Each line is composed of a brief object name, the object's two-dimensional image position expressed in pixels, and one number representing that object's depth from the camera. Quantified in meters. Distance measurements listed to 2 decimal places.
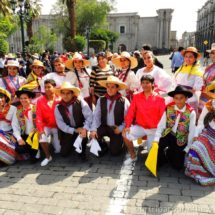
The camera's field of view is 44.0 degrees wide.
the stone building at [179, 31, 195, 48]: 141.73
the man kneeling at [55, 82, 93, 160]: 5.12
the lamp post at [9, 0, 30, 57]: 15.45
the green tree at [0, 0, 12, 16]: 20.36
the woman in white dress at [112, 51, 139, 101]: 6.09
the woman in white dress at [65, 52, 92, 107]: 6.27
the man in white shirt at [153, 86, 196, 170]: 4.56
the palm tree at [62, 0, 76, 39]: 25.89
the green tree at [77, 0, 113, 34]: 52.97
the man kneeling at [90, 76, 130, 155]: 5.26
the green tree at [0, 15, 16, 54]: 20.24
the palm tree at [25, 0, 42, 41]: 29.78
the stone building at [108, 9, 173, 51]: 72.44
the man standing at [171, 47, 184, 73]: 12.90
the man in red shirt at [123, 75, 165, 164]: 4.94
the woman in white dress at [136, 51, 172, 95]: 5.70
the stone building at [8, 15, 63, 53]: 69.69
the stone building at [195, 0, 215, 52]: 71.31
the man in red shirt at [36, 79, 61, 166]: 5.08
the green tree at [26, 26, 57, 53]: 41.56
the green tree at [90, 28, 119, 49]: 45.26
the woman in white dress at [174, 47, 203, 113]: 5.33
